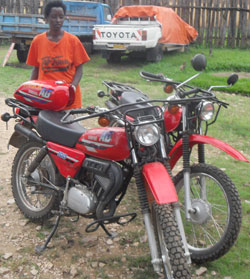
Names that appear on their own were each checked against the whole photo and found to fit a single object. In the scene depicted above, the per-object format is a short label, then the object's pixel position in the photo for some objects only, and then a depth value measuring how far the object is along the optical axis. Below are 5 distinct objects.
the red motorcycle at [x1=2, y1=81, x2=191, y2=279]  2.66
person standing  4.32
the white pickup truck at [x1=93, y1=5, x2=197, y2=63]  11.34
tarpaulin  12.43
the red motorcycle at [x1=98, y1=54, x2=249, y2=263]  3.02
